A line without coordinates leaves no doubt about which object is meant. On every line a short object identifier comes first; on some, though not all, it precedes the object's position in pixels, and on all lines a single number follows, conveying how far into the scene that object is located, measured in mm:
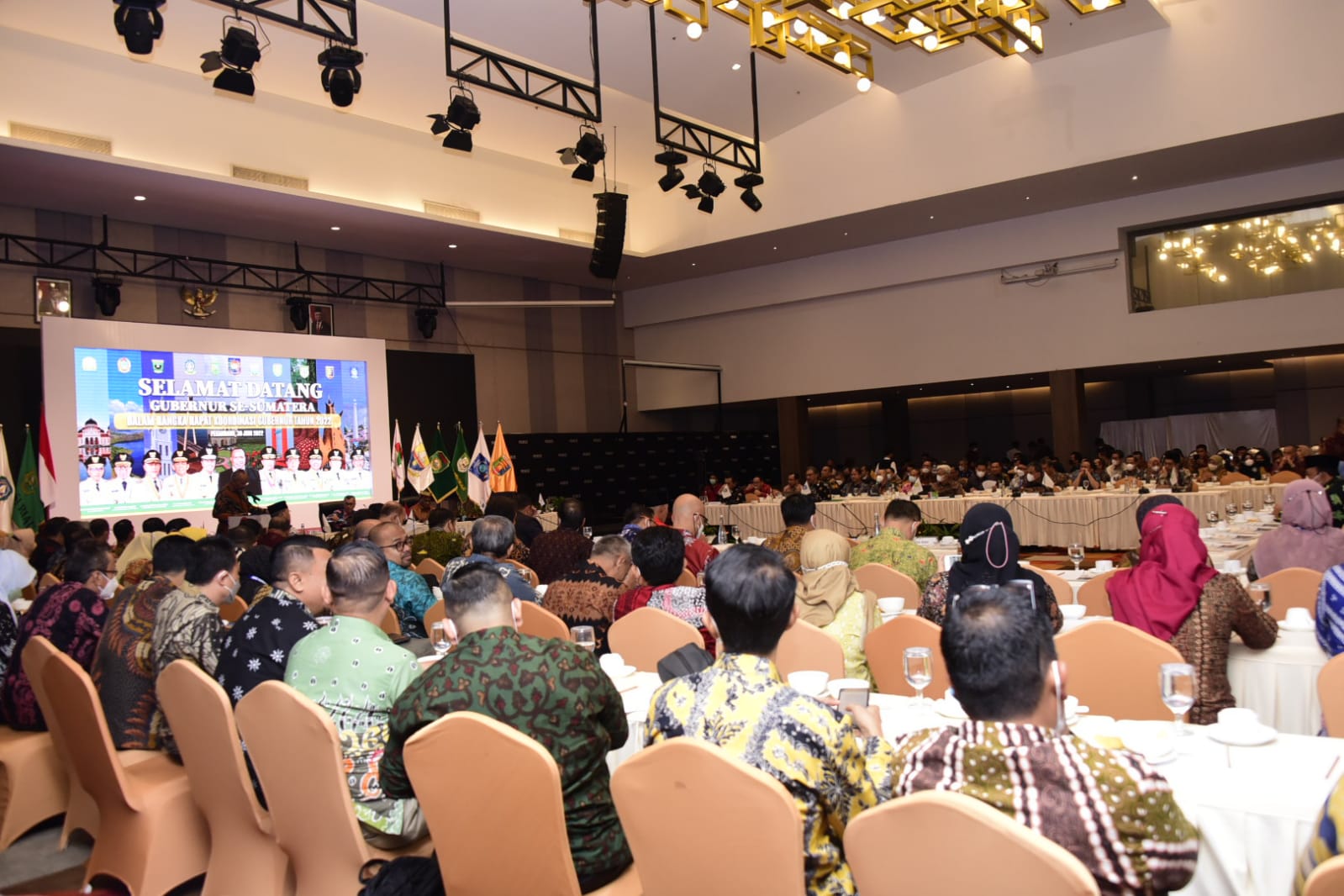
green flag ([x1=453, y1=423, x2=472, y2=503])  13969
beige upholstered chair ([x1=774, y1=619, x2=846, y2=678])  3182
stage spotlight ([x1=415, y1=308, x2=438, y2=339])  15617
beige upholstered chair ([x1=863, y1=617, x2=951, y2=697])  3182
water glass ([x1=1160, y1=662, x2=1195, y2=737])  2260
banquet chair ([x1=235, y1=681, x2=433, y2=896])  2428
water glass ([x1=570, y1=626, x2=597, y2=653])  3434
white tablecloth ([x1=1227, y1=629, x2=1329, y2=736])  3178
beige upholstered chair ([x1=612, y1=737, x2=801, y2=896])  1703
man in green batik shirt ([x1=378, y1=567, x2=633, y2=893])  2195
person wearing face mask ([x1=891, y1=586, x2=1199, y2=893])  1480
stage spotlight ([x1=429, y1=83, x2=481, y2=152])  9086
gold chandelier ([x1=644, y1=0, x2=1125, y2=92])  8969
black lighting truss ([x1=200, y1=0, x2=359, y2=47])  7234
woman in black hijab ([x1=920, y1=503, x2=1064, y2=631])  3451
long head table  9867
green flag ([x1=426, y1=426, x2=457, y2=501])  14766
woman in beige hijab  3504
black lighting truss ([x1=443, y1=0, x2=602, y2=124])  8562
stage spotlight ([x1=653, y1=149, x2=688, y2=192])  10812
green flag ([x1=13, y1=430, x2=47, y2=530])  10672
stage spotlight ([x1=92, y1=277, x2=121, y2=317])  11969
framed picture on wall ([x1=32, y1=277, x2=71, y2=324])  11695
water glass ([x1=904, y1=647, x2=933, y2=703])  2523
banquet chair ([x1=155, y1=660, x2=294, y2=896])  2771
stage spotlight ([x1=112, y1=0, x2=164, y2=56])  6832
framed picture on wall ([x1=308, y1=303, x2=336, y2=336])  14375
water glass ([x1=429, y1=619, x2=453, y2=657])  3799
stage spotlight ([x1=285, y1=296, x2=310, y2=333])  13977
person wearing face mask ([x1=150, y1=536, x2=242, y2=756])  3309
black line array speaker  12328
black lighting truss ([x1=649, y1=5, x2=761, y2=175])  10648
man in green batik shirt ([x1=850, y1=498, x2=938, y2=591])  5008
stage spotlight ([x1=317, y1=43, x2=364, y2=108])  7969
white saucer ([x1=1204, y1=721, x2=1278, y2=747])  2229
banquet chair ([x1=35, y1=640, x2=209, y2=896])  3160
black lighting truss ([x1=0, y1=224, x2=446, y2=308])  11711
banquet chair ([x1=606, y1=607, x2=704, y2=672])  3504
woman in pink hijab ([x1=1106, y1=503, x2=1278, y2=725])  3057
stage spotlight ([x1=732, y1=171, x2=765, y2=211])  12023
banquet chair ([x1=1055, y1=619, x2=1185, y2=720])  2752
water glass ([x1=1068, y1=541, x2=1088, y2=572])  5285
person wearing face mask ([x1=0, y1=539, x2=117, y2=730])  4012
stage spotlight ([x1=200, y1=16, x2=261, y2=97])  7492
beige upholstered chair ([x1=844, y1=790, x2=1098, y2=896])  1317
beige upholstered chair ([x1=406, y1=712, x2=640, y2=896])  2016
